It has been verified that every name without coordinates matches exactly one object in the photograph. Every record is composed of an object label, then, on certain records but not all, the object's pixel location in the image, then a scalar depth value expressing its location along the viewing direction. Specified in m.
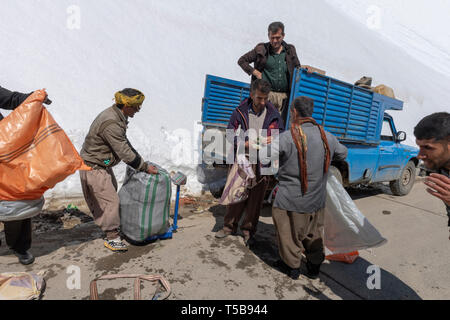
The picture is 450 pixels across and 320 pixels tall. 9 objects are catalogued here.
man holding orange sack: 2.55
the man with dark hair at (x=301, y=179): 2.59
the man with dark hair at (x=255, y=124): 3.21
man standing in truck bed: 4.01
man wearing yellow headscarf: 2.93
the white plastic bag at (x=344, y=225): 2.81
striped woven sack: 3.12
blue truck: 4.44
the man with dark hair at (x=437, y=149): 1.59
